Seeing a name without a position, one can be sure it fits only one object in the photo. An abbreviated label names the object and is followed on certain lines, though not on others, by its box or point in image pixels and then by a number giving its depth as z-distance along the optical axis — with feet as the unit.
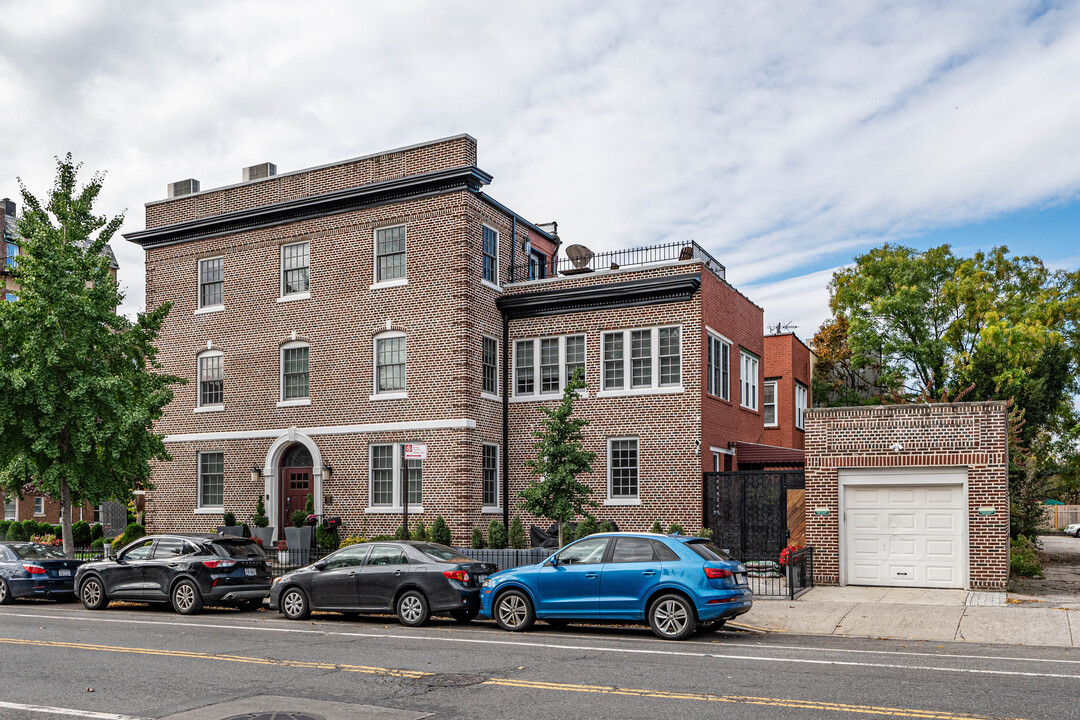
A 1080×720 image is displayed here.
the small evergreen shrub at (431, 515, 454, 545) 82.43
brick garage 62.69
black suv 58.29
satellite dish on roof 100.53
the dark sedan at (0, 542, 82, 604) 66.03
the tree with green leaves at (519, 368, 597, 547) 71.26
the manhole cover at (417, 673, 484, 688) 33.30
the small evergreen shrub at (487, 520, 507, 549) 80.38
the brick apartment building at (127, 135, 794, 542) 87.86
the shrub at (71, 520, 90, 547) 99.66
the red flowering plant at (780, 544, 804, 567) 60.44
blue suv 44.62
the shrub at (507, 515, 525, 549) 81.82
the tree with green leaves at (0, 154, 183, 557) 76.48
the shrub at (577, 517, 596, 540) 76.02
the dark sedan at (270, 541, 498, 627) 51.29
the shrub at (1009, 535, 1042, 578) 71.87
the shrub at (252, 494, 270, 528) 93.50
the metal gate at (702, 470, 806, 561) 80.74
